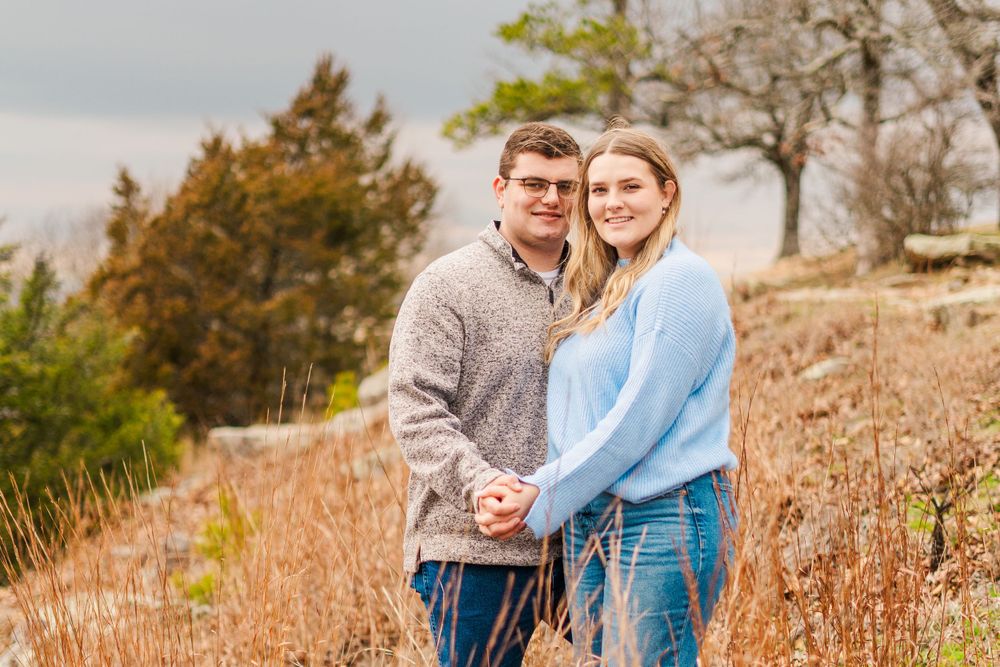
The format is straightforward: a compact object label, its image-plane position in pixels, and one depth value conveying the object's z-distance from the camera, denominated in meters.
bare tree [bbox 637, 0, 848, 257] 14.62
